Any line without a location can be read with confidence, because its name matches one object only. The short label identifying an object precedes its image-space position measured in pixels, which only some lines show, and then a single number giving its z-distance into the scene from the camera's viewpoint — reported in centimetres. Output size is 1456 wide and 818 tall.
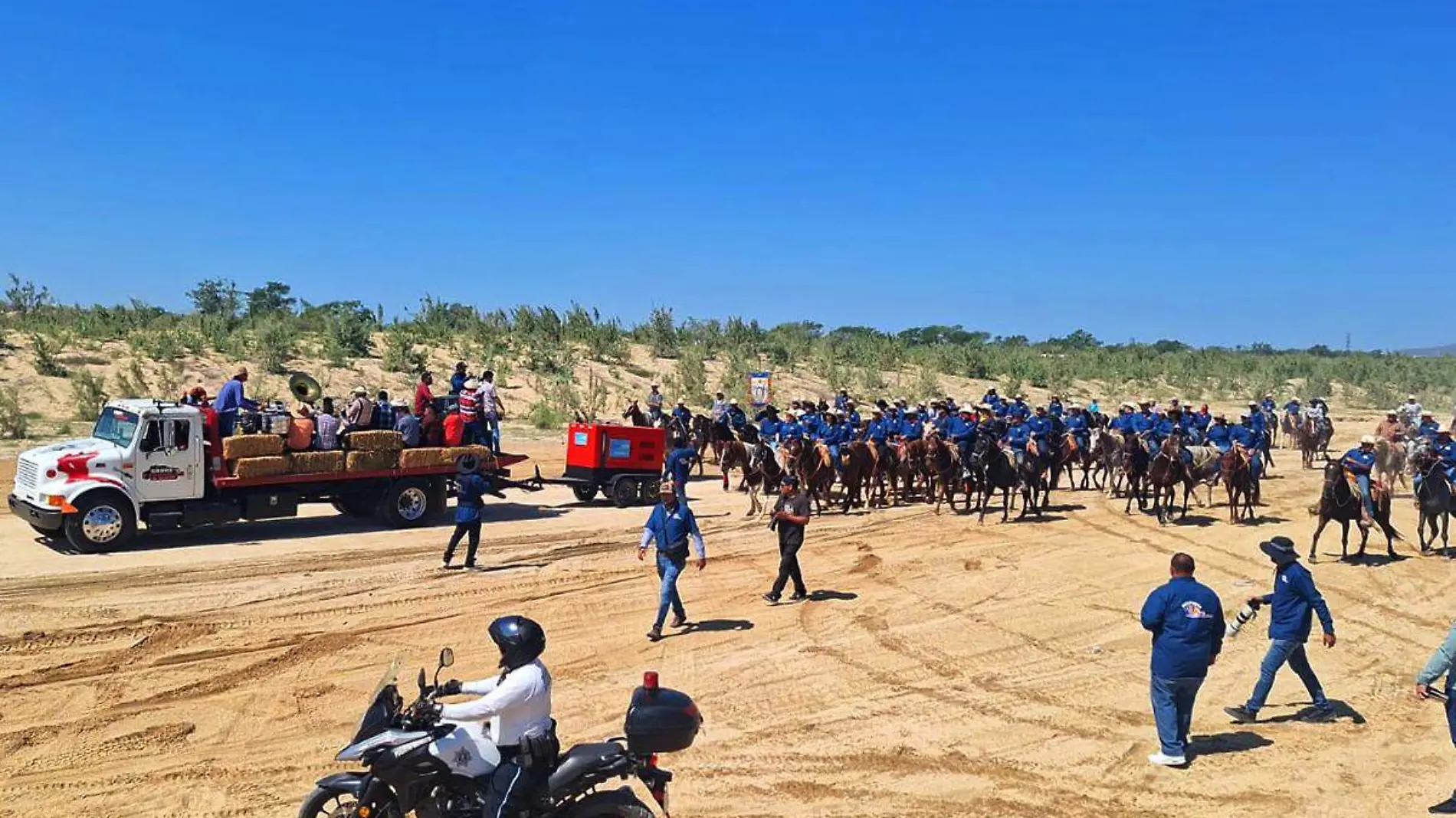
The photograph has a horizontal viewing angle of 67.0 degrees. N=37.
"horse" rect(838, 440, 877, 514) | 2425
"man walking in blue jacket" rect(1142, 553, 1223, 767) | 941
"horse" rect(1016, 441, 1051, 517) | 2327
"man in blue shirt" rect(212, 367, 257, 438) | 1909
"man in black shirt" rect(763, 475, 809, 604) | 1489
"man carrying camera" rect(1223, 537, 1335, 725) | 1065
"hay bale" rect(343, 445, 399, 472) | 2026
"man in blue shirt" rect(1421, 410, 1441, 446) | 2392
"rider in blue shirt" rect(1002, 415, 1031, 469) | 2339
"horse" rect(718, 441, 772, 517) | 2336
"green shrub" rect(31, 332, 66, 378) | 3578
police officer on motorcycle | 639
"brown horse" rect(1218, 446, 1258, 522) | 2262
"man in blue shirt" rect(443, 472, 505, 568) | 1645
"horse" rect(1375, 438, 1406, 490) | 2695
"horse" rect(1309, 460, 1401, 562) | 1870
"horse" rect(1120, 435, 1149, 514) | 2381
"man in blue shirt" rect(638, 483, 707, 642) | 1331
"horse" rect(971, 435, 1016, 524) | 2316
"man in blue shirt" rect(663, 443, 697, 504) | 2031
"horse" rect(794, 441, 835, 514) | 2392
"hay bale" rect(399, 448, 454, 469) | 2089
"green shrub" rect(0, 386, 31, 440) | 3034
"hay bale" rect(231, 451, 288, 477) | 1880
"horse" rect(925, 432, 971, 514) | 2406
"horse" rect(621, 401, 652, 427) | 2805
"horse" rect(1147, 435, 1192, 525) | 2273
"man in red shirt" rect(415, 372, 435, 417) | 2169
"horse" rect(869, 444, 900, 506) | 2488
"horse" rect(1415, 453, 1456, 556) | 1928
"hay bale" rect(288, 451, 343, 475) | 1947
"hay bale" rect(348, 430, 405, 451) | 2034
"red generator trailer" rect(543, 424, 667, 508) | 2398
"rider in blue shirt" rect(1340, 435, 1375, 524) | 1905
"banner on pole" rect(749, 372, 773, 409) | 3194
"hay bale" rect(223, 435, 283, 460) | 1872
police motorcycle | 637
